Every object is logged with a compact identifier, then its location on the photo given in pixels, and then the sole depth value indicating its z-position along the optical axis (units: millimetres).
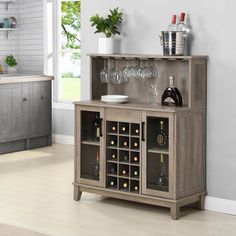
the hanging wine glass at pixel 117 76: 6969
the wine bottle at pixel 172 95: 6417
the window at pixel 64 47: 10673
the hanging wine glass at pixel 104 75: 7031
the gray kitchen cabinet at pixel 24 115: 9654
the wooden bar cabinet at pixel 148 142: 6243
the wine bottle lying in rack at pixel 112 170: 6729
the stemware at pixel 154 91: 6809
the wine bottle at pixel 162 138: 6280
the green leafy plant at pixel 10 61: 10853
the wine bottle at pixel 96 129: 6785
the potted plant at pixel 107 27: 6979
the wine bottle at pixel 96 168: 6851
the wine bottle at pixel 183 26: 6394
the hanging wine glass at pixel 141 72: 6752
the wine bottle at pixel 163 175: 6310
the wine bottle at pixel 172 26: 6503
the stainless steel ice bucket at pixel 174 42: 6379
